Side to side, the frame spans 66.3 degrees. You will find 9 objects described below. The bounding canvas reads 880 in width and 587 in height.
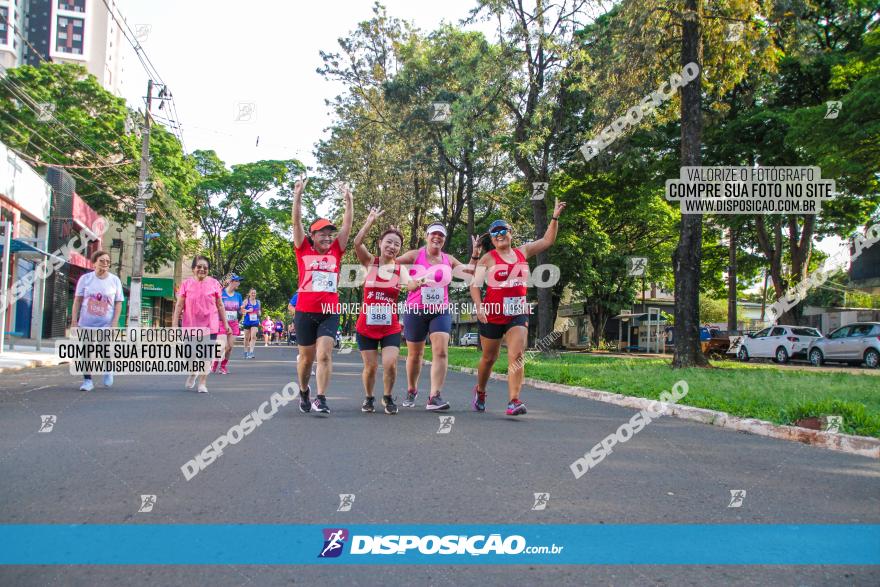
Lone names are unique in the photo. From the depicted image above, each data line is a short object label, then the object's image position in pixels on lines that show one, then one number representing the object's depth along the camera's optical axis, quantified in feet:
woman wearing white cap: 25.54
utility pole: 77.30
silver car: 73.26
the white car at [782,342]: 87.35
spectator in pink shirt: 33.47
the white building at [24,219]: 68.72
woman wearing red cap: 24.04
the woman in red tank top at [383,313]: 24.94
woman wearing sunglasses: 24.56
